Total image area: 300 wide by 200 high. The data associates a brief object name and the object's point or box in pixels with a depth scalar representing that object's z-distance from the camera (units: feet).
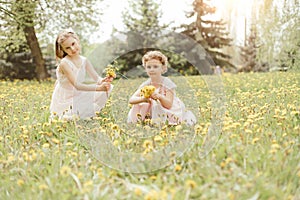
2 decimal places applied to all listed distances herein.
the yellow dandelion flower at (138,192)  6.15
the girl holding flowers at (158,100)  11.94
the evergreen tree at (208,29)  69.26
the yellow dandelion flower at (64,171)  6.83
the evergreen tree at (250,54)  80.89
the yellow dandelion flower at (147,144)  8.22
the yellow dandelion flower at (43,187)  6.56
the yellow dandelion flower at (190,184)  6.12
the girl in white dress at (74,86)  13.97
